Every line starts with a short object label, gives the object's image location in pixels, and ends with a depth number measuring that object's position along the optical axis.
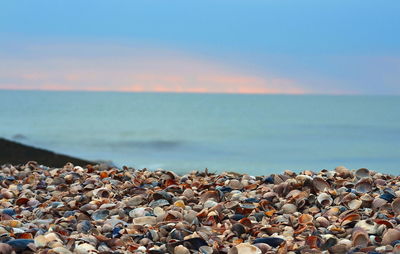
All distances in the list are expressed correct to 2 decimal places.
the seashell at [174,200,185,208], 6.59
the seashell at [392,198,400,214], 6.27
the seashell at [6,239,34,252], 5.10
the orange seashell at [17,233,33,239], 5.49
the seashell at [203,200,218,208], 6.52
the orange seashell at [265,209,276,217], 6.28
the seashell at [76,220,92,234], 5.93
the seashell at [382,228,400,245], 5.22
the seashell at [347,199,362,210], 6.43
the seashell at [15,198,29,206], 7.52
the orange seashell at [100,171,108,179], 8.79
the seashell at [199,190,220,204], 6.90
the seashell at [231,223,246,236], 5.61
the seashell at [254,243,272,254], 5.07
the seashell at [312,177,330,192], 7.20
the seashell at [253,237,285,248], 5.21
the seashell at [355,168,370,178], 8.36
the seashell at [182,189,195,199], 7.09
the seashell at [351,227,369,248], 5.19
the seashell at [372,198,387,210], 6.42
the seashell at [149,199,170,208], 6.75
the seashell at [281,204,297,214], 6.45
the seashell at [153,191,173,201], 6.96
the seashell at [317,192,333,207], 6.66
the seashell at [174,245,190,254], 5.03
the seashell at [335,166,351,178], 8.17
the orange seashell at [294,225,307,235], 5.59
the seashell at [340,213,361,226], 5.79
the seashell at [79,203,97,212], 6.72
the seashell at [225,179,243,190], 7.61
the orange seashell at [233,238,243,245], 5.36
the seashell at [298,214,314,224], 5.96
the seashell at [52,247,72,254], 4.91
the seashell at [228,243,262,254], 4.97
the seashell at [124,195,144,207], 6.89
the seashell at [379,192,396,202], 6.62
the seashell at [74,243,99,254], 5.04
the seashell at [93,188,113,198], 7.44
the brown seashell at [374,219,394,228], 5.59
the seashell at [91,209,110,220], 6.44
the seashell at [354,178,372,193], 7.22
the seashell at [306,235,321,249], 5.20
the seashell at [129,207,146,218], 6.33
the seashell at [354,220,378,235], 5.52
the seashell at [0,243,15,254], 4.96
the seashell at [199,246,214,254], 5.05
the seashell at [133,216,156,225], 6.04
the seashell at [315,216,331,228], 5.86
